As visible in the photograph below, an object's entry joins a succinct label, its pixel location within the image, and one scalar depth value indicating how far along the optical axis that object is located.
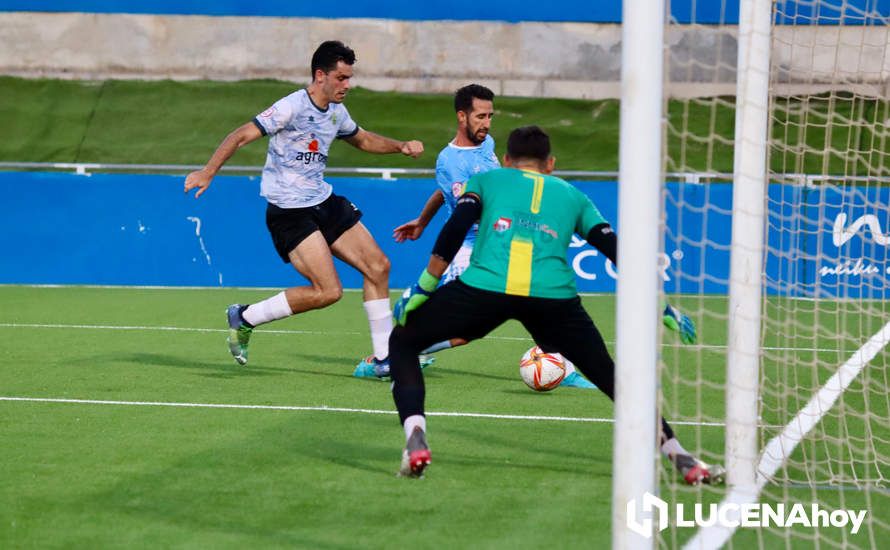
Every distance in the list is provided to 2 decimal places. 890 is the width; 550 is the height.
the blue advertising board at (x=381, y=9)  50.91
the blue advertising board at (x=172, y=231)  33.87
